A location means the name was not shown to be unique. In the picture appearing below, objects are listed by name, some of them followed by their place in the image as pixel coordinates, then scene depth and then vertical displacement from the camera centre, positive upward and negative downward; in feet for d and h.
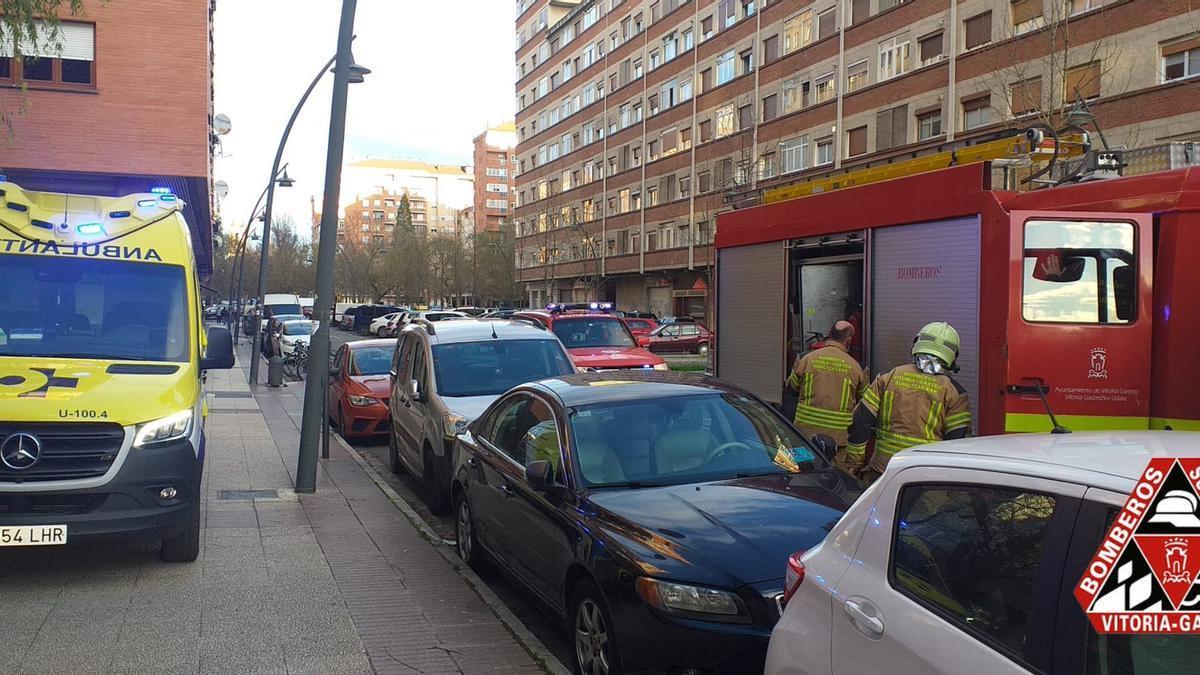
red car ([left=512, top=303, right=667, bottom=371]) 49.37 -1.76
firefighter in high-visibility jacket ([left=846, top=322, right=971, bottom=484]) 17.72 -1.84
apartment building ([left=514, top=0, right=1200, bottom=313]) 78.59 +26.37
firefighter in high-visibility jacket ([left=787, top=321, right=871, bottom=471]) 22.79 -2.02
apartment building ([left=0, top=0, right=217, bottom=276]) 59.06 +13.31
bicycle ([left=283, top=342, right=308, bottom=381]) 81.86 -5.01
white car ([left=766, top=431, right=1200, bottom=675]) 6.58 -2.18
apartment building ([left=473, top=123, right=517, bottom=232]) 386.52 +56.88
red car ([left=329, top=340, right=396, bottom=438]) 43.37 -3.85
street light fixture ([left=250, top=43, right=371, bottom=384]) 72.13 +6.82
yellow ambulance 18.52 -1.39
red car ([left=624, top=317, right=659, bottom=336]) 104.42 -2.06
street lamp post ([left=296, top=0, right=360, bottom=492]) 29.68 +1.23
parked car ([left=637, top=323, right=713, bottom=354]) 104.65 -3.46
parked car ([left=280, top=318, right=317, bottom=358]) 90.43 -2.89
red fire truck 21.53 +0.48
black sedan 13.10 -3.37
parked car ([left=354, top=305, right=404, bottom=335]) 184.03 -1.52
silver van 28.09 -2.30
